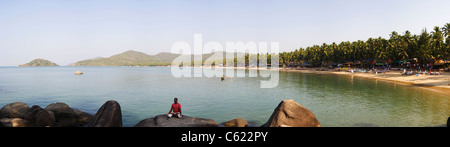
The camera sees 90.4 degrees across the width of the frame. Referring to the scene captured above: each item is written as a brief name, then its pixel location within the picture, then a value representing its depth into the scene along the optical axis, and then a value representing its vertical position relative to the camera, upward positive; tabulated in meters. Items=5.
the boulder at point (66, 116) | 19.44 -4.30
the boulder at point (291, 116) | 13.95 -3.25
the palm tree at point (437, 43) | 63.02 +6.17
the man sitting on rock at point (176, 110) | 15.67 -2.99
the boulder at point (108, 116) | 14.46 -3.25
